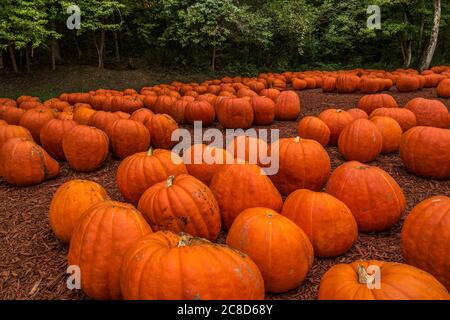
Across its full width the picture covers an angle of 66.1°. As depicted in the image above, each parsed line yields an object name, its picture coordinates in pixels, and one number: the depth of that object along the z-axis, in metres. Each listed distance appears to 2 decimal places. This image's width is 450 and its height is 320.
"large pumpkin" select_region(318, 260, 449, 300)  1.74
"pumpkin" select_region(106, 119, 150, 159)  5.03
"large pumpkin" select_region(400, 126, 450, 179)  3.93
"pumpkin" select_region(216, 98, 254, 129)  6.68
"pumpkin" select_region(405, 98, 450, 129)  5.55
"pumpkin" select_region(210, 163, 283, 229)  3.00
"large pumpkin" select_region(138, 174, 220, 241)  2.69
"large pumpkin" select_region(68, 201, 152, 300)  2.19
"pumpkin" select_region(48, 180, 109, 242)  2.88
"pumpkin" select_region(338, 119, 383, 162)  4.55
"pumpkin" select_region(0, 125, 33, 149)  4.99
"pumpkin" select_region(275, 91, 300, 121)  7.25
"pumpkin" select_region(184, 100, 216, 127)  7.04
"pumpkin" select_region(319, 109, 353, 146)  5.31
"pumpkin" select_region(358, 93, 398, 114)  6.63
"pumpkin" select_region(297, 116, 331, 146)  5.09
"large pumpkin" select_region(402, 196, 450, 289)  2.30
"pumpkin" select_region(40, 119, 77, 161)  5.06
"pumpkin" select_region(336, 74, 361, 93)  9.95
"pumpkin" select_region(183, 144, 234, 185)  3.69
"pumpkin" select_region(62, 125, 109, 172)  4.62
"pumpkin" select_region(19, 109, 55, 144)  5.79
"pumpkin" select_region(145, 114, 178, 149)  5.53
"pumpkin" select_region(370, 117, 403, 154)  4.94
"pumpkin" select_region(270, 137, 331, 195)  3.58
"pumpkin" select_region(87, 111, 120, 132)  5.55
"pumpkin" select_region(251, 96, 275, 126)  6.97
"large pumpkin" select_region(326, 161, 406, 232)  3.02
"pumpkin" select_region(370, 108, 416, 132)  5.36
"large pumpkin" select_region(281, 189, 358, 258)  2.68
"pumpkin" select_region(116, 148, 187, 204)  3.46
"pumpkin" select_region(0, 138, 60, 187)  4.21
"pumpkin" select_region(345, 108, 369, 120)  5.63
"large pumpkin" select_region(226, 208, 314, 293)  2.34
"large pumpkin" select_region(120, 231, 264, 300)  1.76
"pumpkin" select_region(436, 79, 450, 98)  8.76
